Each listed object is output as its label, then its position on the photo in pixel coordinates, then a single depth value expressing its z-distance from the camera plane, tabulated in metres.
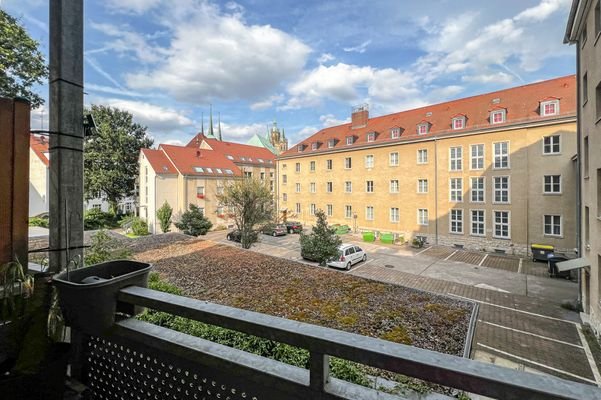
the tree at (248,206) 18.03
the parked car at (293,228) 30.82
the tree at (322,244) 15.46
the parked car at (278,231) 28.32
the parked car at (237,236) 18.31
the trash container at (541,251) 19.28
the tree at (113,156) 32.81
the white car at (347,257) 16.70
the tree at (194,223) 26.20
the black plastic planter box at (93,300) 1.84
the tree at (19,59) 9.20
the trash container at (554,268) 16.32
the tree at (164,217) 28.92
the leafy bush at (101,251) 4.45
